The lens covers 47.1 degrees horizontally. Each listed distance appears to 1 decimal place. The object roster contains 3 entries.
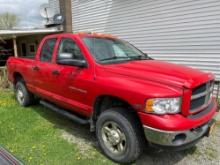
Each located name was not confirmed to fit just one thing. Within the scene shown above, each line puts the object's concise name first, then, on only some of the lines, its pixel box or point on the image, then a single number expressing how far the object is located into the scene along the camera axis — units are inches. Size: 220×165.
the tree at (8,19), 1856.5
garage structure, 581.8
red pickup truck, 126.6
